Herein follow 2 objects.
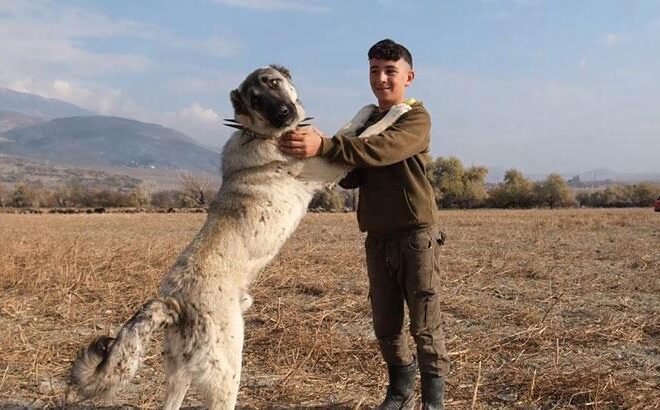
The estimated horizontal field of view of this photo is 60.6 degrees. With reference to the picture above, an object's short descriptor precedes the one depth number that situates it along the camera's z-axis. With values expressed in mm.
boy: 4328
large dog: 3803
